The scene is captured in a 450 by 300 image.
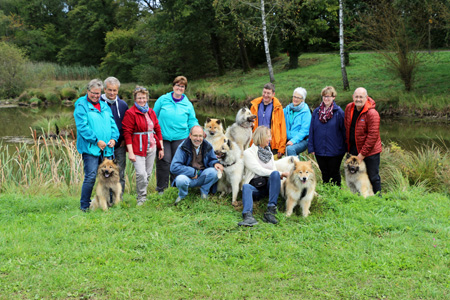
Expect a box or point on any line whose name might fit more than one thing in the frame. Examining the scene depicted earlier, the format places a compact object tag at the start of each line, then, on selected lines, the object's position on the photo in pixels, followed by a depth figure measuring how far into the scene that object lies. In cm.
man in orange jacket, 611
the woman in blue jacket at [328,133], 590
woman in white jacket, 482
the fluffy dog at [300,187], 483
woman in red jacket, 555
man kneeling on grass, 523
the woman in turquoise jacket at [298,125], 619
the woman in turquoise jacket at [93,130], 508
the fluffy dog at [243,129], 590
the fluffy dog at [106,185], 519
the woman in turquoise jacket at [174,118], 618
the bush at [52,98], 2968
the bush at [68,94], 3044
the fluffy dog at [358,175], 591
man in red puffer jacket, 565
